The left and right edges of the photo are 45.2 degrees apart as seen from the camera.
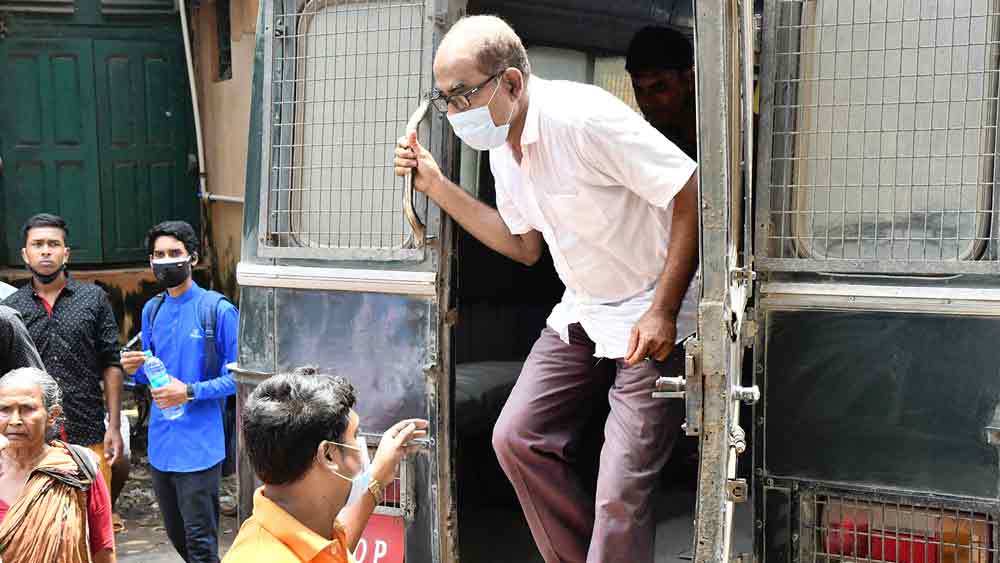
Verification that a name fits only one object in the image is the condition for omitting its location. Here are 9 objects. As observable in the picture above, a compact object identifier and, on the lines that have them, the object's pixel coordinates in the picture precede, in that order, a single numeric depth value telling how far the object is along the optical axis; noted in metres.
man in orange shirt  2.30
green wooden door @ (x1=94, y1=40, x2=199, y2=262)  9.03
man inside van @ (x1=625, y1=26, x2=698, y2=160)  4.30
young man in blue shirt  4.69
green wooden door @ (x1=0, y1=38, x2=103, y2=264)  8.79
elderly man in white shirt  3.06
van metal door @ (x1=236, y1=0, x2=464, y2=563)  3.40
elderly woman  3.40
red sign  3.46
